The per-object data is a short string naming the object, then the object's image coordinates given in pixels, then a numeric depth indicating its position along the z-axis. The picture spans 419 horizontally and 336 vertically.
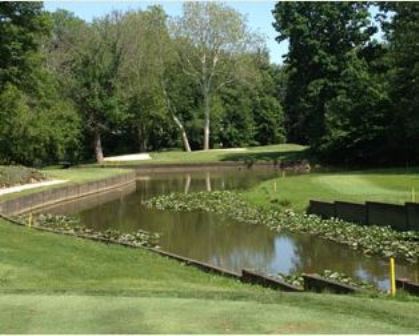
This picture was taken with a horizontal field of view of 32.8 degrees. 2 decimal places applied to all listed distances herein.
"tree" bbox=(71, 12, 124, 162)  63.38
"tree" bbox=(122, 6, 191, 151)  67.69
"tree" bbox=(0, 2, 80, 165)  40.28
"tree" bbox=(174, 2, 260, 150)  72.06
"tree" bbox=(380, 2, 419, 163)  43.97
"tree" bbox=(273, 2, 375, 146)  61.47
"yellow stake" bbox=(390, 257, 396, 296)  12.77
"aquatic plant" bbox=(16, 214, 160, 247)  23.46
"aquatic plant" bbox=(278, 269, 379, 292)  15.63
